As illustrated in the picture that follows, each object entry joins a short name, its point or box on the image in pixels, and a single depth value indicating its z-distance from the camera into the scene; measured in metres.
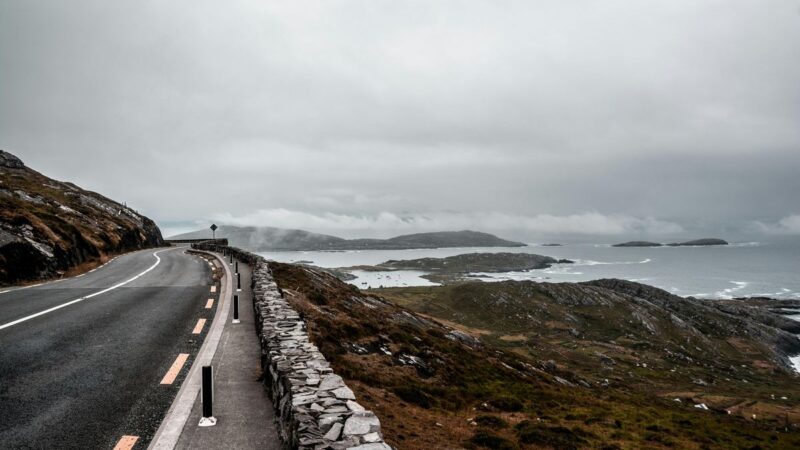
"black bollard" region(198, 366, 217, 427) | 7.27
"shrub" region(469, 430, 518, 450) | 12.66
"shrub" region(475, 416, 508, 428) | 15.64
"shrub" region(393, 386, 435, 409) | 15.17
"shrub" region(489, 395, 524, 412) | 19.50
